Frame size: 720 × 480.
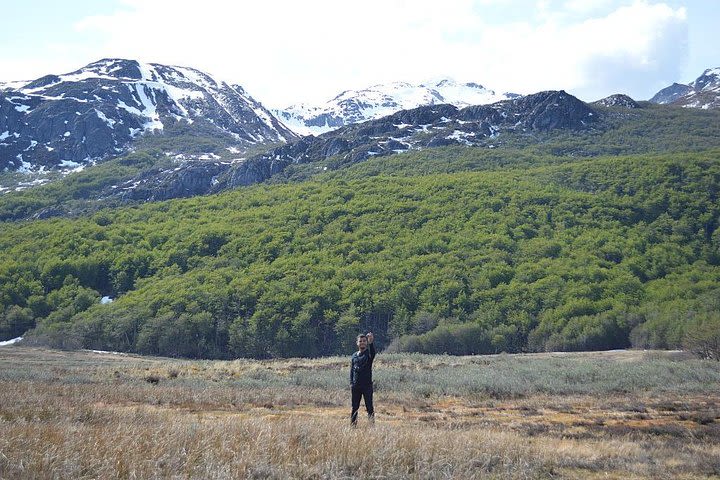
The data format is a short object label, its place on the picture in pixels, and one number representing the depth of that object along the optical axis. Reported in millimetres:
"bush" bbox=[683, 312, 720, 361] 36688
